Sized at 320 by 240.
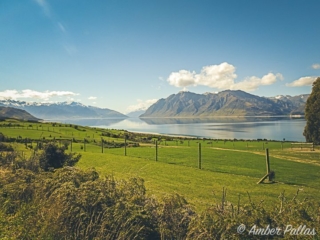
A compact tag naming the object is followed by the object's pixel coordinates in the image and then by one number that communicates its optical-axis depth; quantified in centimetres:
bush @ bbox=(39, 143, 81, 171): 1466
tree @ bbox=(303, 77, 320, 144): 5084
